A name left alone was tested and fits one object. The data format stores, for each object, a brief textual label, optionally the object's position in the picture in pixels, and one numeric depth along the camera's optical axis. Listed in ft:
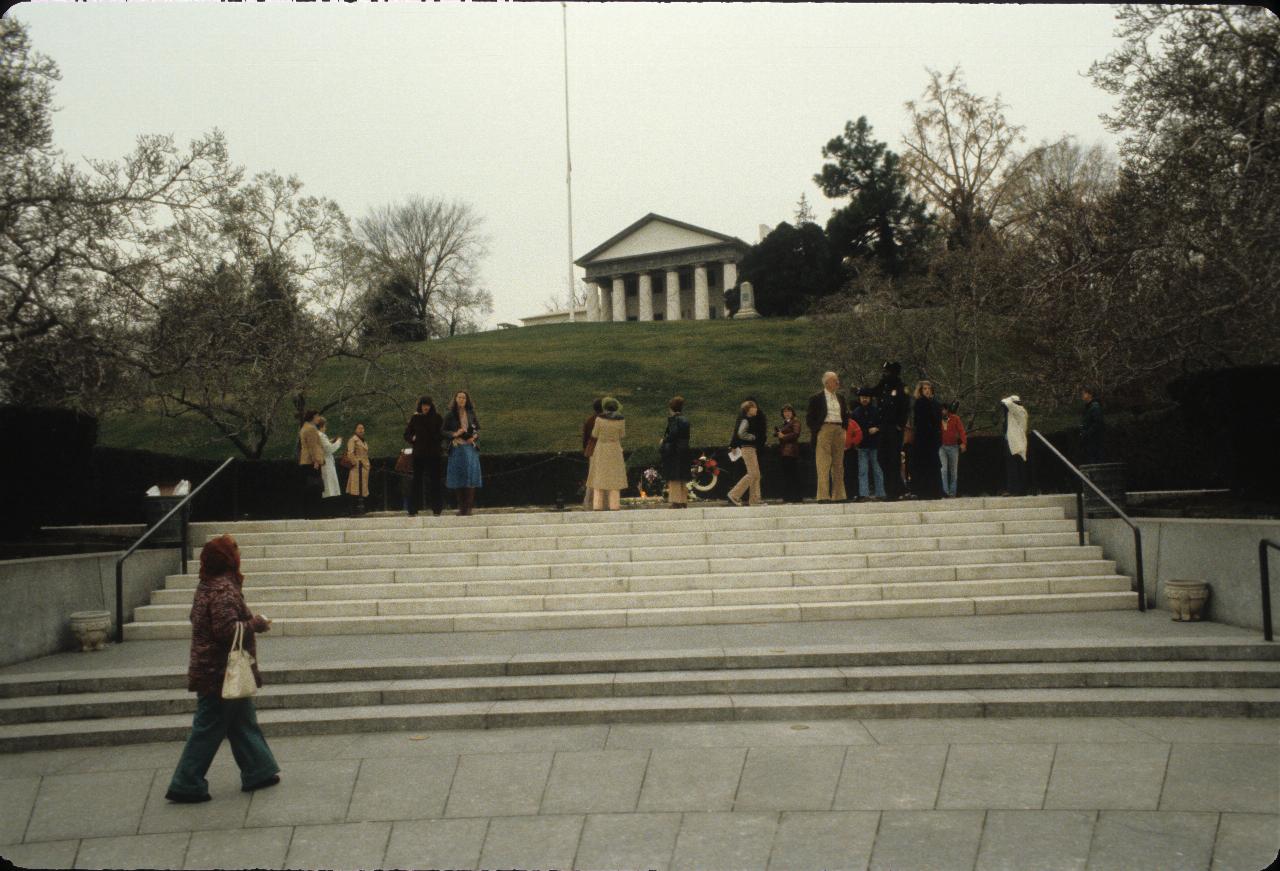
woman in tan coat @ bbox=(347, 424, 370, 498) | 63.72
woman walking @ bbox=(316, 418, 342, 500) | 58.29
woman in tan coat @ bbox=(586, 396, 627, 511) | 50.96
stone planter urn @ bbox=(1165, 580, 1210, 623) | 33.63
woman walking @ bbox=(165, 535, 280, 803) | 21.26
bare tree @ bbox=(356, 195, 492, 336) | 253.03
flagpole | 209.36
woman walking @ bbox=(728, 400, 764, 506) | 51.52
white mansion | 274.98
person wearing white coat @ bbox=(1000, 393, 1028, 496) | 53.42
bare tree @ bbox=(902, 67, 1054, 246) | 137.69
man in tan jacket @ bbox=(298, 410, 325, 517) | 55.77
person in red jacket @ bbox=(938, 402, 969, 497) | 55.77
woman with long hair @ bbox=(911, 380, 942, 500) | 50.26
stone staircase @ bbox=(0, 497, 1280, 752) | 26.32
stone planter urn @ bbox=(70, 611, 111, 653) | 35.73
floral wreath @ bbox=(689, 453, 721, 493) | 74.79
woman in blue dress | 50.08
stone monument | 206.69
